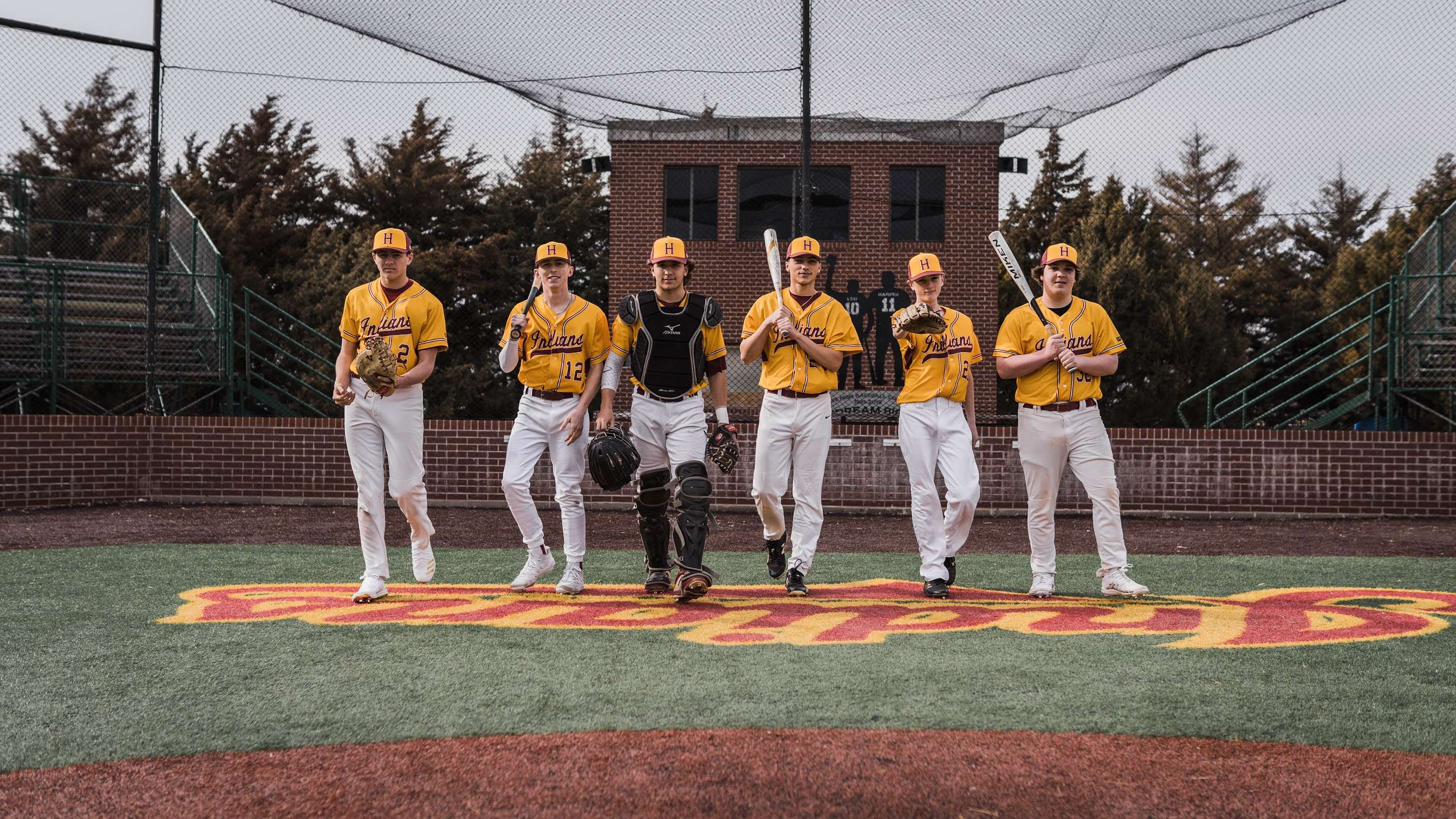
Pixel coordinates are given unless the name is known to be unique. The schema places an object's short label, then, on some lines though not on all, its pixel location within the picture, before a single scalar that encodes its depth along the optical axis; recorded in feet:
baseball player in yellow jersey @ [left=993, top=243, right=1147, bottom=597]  21.34
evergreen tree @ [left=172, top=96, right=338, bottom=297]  93.91
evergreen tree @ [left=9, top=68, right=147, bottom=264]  51.06
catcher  20.75
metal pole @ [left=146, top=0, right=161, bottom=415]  40.63
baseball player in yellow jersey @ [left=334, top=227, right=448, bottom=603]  20.70
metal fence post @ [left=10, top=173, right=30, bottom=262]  48.16
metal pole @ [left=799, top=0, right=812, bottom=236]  36.99
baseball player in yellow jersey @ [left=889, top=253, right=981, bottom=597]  21.79
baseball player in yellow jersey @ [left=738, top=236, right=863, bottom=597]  21.74
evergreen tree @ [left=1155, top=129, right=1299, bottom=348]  113.60
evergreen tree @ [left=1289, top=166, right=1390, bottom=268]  91.04
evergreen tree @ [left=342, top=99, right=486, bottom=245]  96.12
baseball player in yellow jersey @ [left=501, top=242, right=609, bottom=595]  21.54
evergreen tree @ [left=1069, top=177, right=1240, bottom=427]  85.56
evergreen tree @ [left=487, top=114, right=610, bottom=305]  90.33
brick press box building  67.67
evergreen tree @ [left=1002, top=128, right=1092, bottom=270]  106.83
